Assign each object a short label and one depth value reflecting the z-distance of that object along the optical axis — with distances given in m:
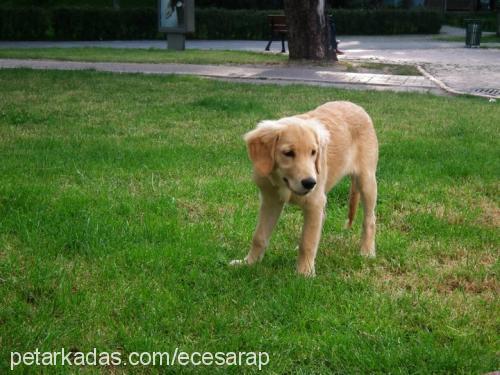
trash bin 27.45
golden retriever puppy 3.71
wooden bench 24.58
